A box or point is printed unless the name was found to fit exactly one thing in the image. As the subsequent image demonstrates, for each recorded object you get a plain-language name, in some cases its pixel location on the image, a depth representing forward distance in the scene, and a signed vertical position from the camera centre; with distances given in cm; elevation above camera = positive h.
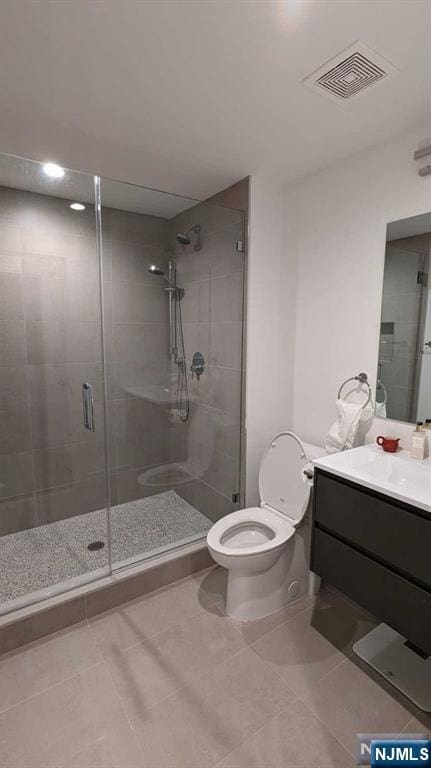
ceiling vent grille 129 +97
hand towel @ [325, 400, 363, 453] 195 -49
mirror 174 +5
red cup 183 -53
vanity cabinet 132 -86
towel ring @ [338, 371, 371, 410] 201 -24
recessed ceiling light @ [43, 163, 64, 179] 212 +94
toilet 186 -106
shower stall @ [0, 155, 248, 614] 239 -25
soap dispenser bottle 172 -50
